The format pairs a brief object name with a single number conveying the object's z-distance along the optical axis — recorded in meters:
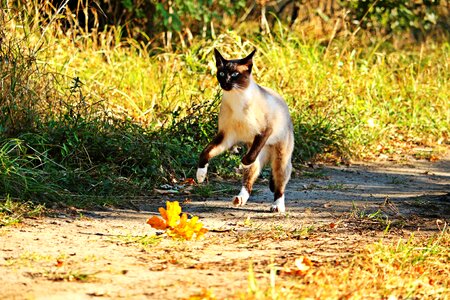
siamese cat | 12.51
